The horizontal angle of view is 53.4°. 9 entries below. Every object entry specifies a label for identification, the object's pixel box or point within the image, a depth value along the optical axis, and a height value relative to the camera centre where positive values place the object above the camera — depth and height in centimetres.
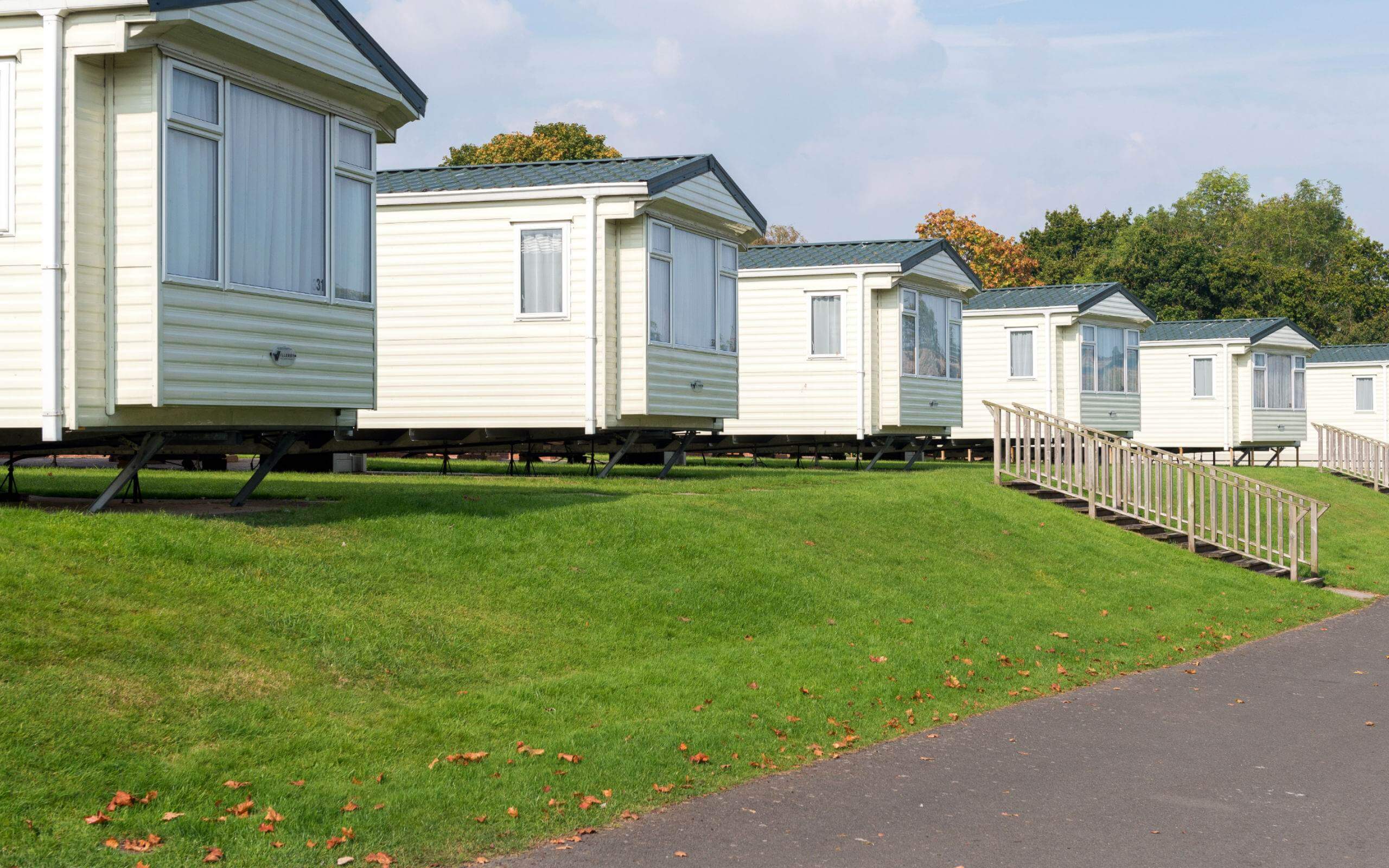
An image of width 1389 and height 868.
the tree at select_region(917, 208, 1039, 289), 6425 +934
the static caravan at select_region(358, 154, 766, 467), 1812 +195
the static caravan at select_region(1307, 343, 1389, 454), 4394 +181
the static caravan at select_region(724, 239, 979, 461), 2533 +189
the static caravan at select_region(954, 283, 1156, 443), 3134 +215
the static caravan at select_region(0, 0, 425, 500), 998 +173
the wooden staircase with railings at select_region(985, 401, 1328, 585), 1808 -67
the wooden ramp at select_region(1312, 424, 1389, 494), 3288 -31
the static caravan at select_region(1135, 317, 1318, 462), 3731 +162
